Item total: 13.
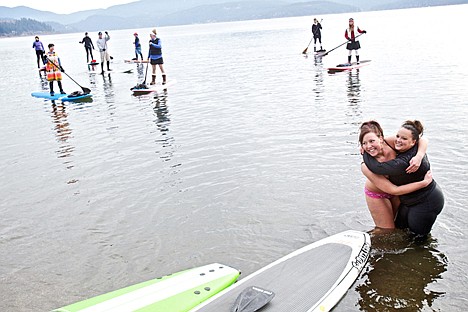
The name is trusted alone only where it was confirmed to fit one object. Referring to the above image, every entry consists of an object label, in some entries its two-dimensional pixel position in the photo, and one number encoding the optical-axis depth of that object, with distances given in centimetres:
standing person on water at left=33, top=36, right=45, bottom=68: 3016
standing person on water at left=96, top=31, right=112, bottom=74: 2691
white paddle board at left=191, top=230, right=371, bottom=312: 476
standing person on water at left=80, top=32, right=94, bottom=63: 3233
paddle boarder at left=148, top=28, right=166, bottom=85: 1962
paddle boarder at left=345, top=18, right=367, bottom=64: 2103
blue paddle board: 1828
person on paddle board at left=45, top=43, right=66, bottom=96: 1781
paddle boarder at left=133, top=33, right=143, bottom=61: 3290
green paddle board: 480
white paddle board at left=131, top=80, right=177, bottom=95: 1859
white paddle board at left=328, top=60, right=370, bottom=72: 2078
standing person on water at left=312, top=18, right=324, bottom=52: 2952
